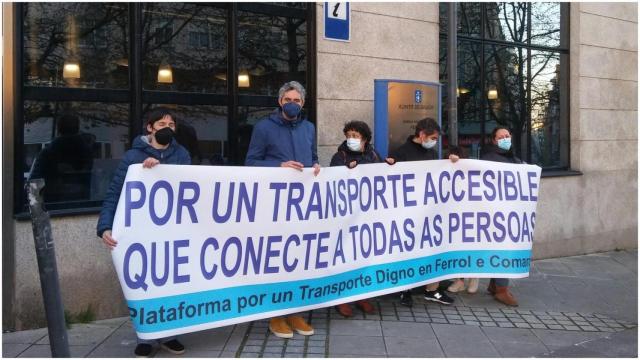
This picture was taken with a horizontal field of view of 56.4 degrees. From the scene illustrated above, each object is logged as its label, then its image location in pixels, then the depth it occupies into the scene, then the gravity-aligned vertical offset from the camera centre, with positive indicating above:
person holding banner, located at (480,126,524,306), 5.61 -0.01
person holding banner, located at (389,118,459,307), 5.33 +0.05
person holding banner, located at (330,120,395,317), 4.99 +0.03
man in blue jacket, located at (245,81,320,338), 4.55 +0.09
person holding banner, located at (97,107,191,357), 3.90 -0.03
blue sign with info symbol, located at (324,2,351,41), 6.16 +1.39
